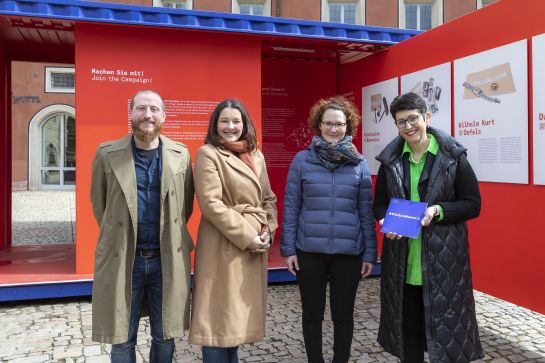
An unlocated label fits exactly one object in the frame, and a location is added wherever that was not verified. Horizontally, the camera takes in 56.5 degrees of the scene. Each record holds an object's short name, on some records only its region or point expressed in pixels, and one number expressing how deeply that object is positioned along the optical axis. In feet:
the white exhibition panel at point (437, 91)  16.60
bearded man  9.03
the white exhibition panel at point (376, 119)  20.36
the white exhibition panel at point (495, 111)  13.52
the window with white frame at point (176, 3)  61.31
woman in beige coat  9.27
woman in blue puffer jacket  10.40
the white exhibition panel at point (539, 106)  12.71
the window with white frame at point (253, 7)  62.13
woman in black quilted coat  9.21
